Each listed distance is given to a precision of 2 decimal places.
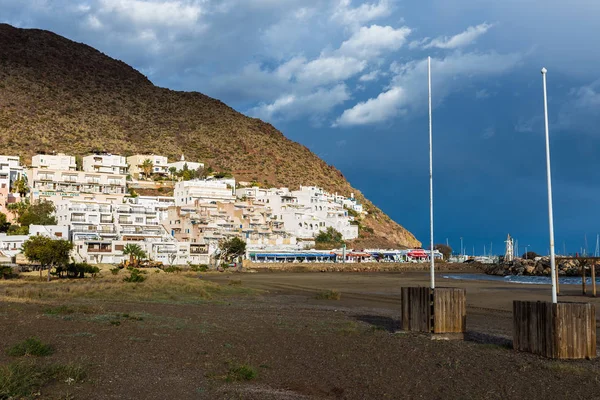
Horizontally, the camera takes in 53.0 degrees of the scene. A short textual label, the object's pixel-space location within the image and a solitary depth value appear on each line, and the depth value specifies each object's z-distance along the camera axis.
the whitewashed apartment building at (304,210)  116.06
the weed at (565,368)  11.00
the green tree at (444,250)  156.73
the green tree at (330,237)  117.32
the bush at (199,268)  74.72
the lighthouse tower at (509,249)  116.22
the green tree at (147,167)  127.25
